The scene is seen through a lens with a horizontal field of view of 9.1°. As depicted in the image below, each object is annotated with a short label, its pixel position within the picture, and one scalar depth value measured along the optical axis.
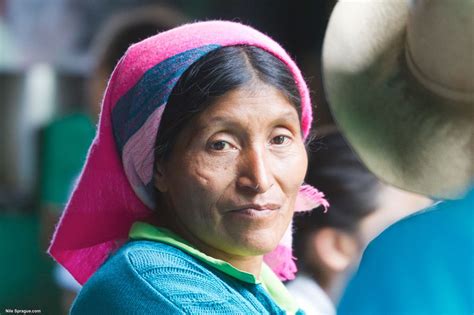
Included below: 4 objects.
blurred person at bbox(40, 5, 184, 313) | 4.07
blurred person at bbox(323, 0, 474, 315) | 2.76
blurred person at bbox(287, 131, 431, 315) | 3.52
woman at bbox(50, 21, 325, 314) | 2.86
